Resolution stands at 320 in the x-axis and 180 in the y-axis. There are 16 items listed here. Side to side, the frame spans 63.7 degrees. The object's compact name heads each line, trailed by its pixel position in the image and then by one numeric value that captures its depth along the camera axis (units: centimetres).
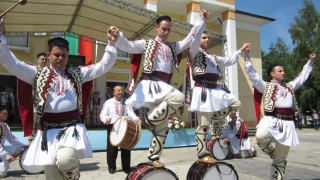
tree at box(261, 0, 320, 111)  2114
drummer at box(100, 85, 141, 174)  483
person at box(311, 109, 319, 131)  1822
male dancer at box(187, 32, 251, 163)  323
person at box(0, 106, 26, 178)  454
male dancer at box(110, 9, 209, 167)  287
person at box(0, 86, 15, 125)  1010
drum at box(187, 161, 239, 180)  300
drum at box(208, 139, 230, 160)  618
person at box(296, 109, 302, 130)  1884
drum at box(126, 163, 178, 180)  262
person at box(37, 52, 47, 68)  461
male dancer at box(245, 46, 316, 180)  341
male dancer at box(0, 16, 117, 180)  217
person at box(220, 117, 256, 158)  654
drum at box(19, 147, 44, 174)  451
